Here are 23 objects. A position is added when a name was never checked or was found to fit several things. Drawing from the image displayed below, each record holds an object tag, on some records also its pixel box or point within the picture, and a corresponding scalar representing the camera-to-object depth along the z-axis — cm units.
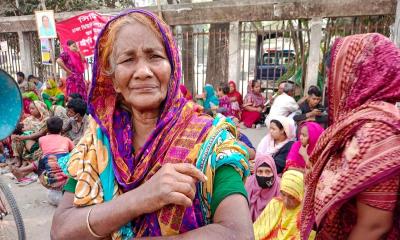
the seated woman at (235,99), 756
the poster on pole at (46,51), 811
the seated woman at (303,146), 358
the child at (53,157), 421
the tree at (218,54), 775
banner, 723
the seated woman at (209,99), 750
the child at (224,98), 737
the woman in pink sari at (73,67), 720
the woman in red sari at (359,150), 122
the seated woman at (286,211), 268
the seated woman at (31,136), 572
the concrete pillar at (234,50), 716
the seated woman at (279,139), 408
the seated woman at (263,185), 312
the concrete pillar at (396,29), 541
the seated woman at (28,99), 711
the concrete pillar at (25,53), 965
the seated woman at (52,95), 694
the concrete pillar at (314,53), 651
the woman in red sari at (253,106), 750
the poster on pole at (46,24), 774
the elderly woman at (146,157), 91
